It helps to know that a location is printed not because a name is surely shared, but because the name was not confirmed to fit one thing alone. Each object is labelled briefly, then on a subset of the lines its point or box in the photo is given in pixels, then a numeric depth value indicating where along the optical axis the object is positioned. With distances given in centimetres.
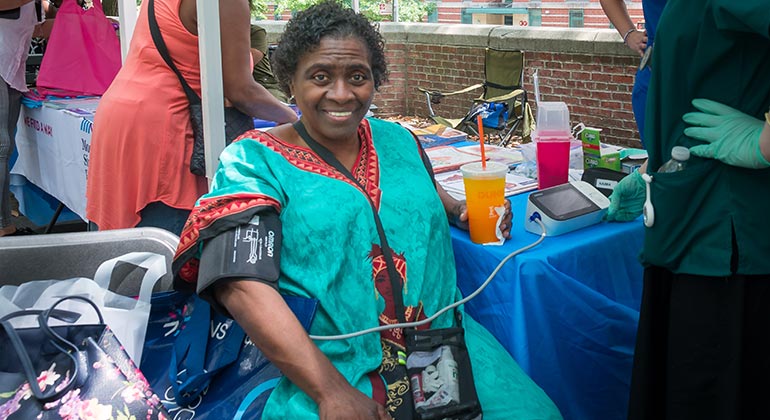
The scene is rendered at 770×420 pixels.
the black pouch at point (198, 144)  279
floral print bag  150
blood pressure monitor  226
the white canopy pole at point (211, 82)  254
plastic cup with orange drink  214
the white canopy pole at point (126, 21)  404
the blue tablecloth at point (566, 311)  213
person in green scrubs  172
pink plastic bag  459
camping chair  795
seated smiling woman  170
